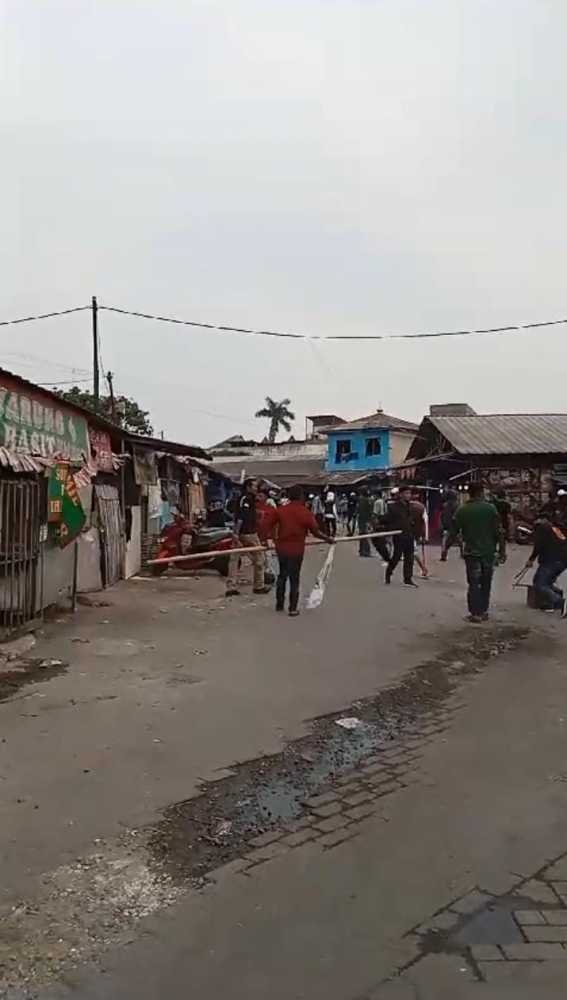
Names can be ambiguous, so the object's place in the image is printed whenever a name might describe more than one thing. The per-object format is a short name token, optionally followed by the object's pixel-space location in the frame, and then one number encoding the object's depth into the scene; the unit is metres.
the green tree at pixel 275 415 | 77.94
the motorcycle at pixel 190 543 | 16.86
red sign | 13.70
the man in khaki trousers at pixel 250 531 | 14.16
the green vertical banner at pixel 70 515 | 10.84
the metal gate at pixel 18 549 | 8.96
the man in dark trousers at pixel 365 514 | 25.44
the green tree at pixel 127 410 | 42.80
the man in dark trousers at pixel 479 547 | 10.93
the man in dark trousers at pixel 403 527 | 15.20
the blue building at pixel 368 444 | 51.84
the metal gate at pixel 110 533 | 14.04
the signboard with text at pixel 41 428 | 9.64
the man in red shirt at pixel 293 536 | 11.55
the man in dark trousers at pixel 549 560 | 11.97
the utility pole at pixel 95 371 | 30.58
